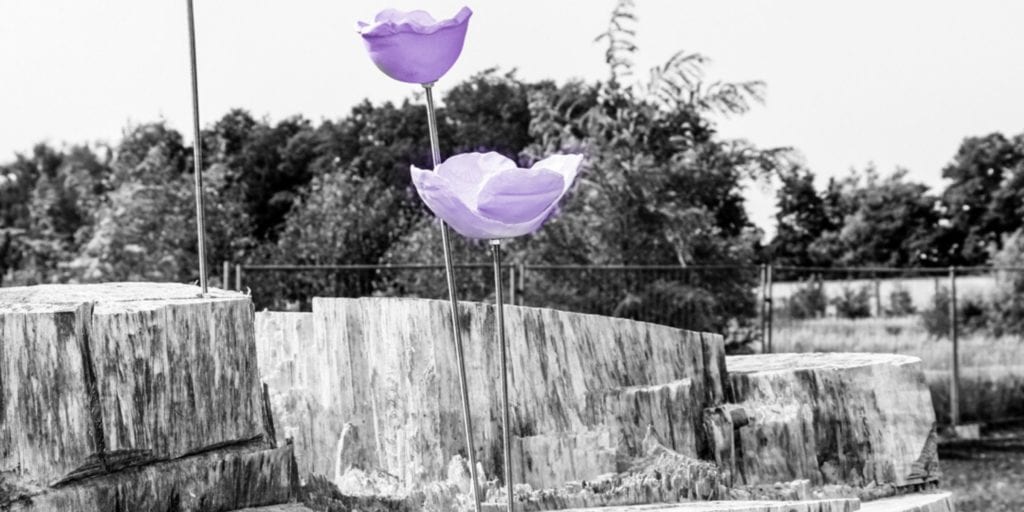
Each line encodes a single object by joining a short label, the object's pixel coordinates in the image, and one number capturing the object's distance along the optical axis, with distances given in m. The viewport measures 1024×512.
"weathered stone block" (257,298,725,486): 3.84
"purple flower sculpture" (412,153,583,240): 2.84
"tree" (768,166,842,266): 21.95
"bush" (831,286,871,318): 12.41
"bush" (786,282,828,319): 12.04
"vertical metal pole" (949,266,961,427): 11.73
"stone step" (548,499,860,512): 3.29
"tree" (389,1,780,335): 10.64
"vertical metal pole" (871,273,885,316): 12.74
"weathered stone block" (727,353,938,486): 4.24
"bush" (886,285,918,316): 12.76
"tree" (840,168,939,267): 23.08
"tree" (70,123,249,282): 13.98
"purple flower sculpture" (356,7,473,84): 2.96
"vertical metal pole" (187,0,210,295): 3.49
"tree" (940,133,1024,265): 23.16
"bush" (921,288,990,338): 12.70
